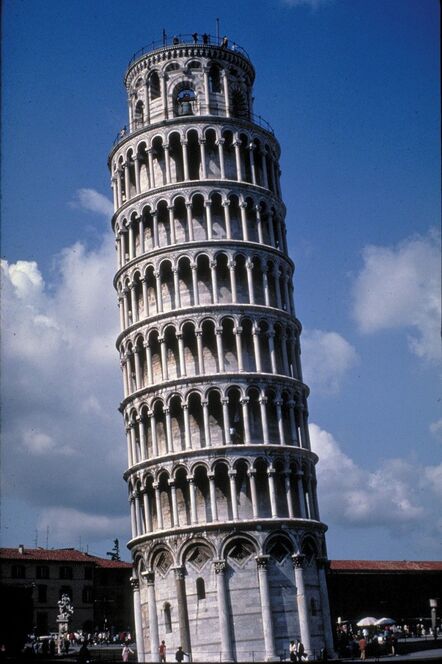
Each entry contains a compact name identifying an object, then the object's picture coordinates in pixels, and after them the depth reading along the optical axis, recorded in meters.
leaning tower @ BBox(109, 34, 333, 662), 47.38
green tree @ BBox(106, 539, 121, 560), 112.89
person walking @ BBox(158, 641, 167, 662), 46.38
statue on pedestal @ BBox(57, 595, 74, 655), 53.53
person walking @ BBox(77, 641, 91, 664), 38.72
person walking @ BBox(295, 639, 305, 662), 44.13
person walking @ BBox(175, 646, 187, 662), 44.11
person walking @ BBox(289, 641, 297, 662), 43.42
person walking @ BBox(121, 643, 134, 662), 45.12
